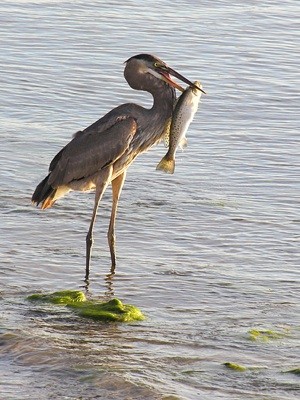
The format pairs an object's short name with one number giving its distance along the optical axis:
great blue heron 18.69
